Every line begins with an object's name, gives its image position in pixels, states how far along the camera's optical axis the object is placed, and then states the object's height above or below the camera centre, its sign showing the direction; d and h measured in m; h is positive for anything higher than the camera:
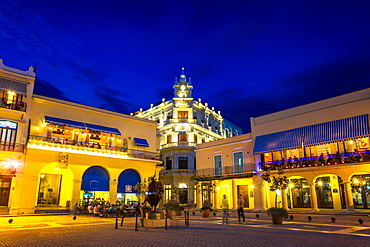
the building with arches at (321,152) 22.94 +3.73
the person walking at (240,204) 16.58 -0.62
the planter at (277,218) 15.61 -1.33
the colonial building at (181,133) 42.31 +9.22
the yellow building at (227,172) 30.31 +2.36
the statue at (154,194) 14.95 -0.05
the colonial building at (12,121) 21.78 +5.64
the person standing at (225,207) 16.39 -0.81
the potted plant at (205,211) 21.16 -1.33
